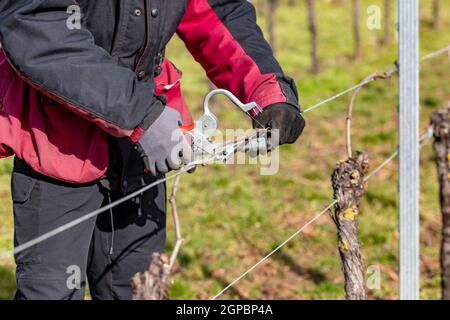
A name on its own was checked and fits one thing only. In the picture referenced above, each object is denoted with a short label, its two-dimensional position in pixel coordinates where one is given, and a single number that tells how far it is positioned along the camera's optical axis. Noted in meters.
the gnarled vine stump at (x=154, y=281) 2.26
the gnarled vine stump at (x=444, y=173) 4.14
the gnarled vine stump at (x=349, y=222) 3.18
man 2.34
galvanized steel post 3.62
